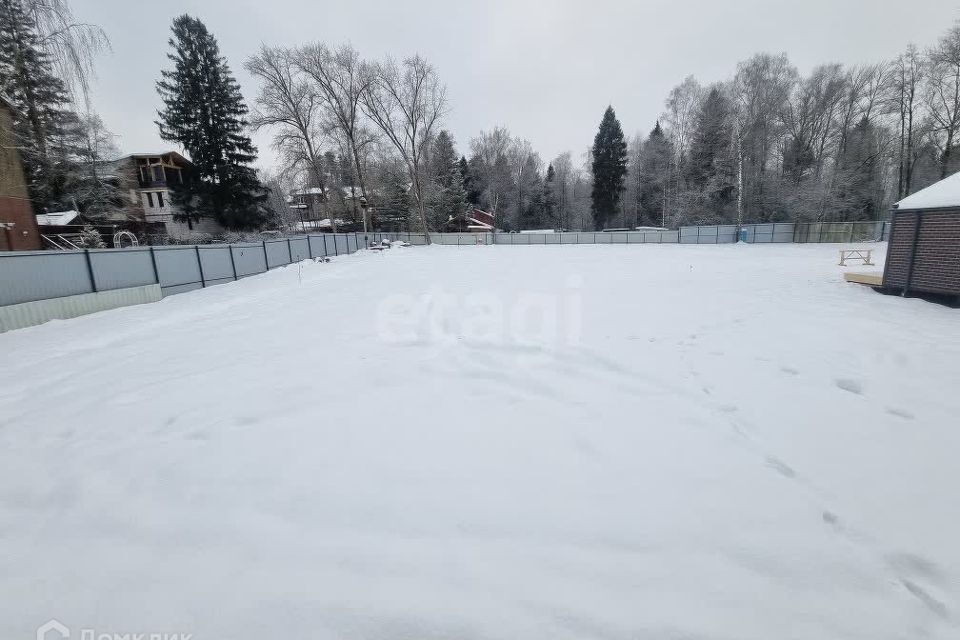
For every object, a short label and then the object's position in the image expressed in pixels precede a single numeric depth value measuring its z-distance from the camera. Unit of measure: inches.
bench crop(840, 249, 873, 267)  608.8
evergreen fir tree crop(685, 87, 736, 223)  1210.0
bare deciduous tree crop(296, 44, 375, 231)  1059.3
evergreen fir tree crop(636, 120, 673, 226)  1486.2
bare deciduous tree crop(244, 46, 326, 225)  1010.7
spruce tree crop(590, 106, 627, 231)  1679.4
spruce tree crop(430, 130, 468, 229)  1457.9
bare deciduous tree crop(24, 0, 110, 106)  282.7
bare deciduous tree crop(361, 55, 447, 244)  1131.9
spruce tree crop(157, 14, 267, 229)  1052.5
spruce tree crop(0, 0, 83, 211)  279.9
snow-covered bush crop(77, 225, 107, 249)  805.9
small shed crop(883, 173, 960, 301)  315.3
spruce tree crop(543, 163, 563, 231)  1921.8
